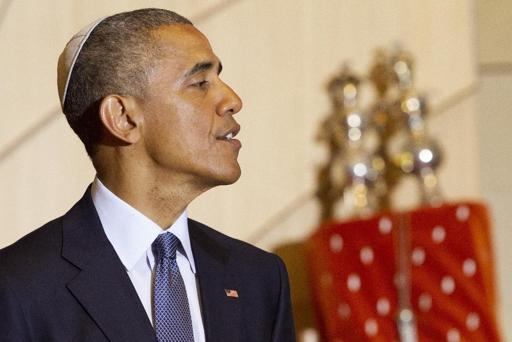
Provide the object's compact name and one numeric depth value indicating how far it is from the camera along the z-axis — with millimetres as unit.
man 4211
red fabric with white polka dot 7062
